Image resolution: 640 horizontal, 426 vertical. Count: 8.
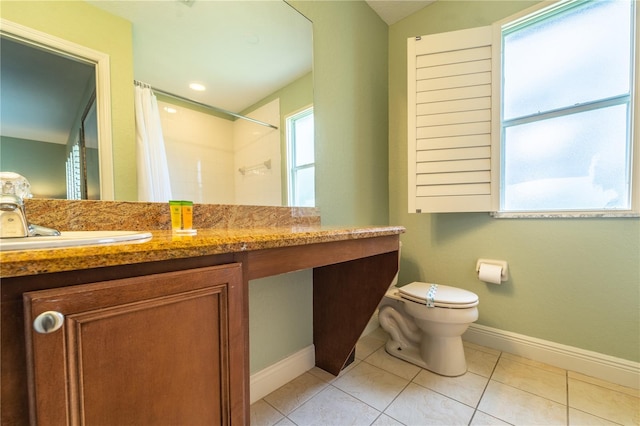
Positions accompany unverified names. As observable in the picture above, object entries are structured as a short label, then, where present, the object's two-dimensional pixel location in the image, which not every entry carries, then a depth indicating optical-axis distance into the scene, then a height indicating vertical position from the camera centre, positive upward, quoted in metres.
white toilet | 1.33 -0.72
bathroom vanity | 0.37 -0.22
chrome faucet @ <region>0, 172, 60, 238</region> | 0.54 -0.01
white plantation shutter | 1.59 +0.56
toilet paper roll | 1.57 -0.45
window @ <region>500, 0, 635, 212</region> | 1.31 +0.55
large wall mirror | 0.76 +0.50
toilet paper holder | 1.59 -0.40
